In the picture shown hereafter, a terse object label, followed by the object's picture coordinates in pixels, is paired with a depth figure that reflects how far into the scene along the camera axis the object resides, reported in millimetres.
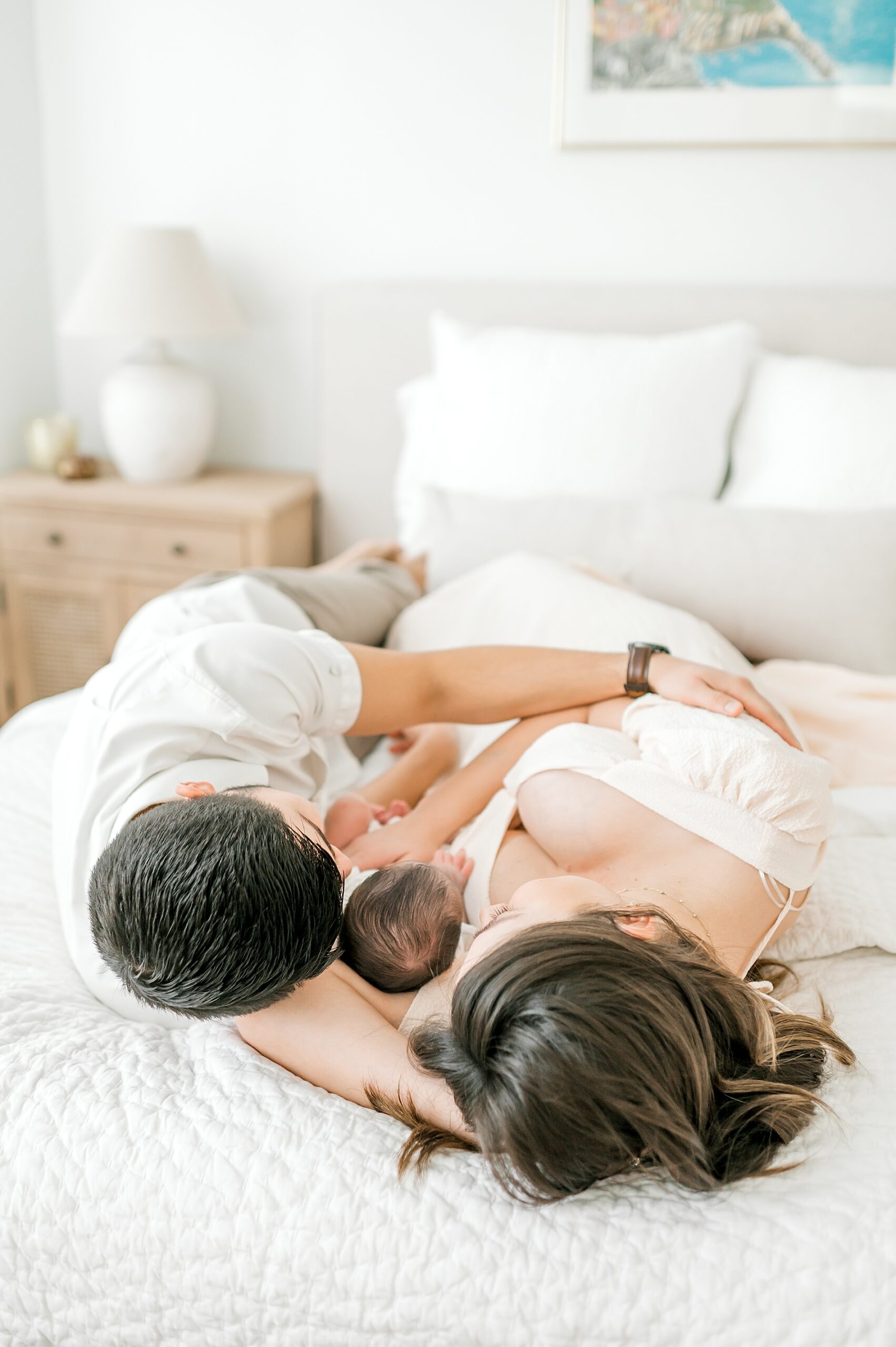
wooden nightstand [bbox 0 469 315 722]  2447
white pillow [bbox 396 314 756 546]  2088
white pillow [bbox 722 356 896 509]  1905
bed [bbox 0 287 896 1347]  710
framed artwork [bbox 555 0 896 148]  2125
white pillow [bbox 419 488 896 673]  1691
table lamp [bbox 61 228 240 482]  2365
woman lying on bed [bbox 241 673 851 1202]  732
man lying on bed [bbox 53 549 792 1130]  827
